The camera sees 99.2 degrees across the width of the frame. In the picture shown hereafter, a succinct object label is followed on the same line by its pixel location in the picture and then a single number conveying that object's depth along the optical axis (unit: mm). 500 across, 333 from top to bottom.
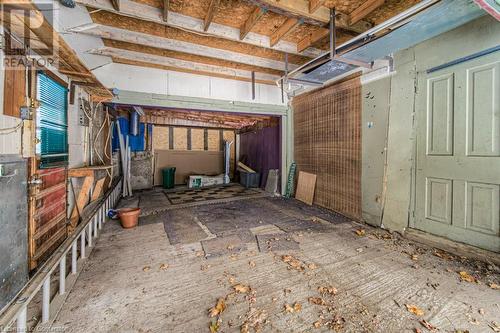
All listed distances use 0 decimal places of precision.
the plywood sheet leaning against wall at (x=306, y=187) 5199
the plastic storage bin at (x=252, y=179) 7711
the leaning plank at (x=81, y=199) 3000
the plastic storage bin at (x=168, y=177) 7938
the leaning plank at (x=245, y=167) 8010
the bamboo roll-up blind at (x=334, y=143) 4098
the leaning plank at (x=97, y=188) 3658
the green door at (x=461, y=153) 2459
